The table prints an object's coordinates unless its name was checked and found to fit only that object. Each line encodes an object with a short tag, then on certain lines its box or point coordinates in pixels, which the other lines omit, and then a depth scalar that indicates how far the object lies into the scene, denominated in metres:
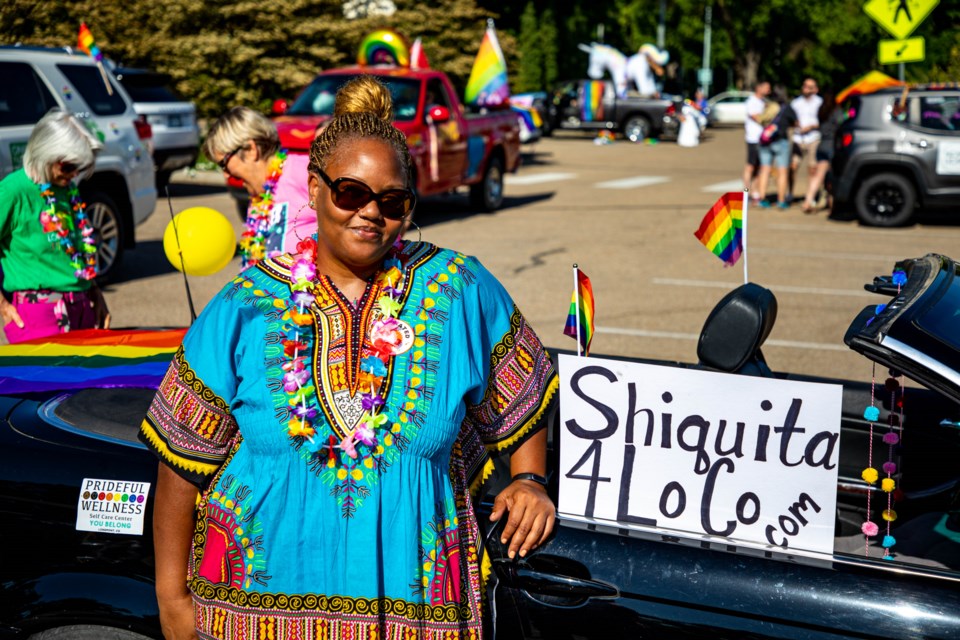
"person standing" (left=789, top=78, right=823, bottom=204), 15.59
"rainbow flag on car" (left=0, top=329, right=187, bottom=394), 3.26
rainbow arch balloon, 15.03
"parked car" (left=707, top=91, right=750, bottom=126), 40.50
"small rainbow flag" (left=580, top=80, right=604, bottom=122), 29.69
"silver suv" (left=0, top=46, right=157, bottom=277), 9.15
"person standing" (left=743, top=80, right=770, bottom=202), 14.83
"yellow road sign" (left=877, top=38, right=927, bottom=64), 13.88
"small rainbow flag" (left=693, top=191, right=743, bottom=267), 3.52
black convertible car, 2.26
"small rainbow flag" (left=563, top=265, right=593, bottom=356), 2.97
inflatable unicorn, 30.92
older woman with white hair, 4.62
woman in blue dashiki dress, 2.06
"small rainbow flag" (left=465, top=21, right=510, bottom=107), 17.27
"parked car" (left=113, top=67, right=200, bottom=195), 15.12
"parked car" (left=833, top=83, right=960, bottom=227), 12.80
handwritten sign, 2.47
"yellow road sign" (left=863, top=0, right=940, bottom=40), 13.92
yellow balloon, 3.83
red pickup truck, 12.63
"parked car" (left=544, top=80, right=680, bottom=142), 29.02
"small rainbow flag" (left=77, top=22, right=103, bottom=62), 12.86
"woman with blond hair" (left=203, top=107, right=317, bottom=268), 4.28
